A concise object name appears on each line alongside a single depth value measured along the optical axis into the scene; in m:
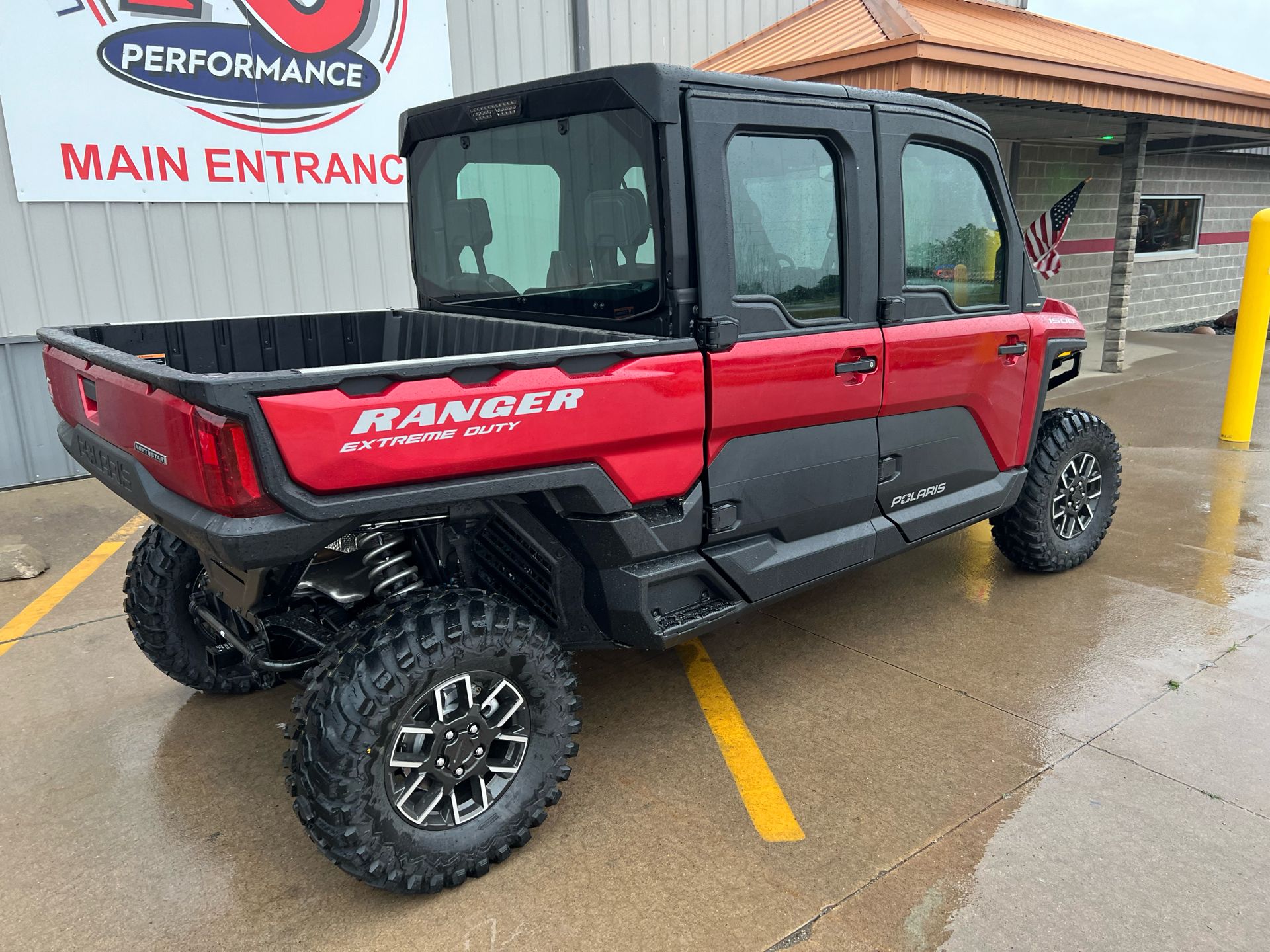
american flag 12.16
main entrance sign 6.30
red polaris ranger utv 2.37
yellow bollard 7.06
